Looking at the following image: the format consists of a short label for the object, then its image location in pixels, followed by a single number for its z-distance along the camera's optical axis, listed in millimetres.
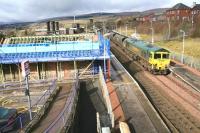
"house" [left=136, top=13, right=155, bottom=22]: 107249
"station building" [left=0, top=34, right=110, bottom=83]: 24933
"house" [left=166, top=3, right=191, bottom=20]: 82605
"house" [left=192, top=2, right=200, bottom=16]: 82783
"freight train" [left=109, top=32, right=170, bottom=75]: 28647
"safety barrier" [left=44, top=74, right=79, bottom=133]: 13401
